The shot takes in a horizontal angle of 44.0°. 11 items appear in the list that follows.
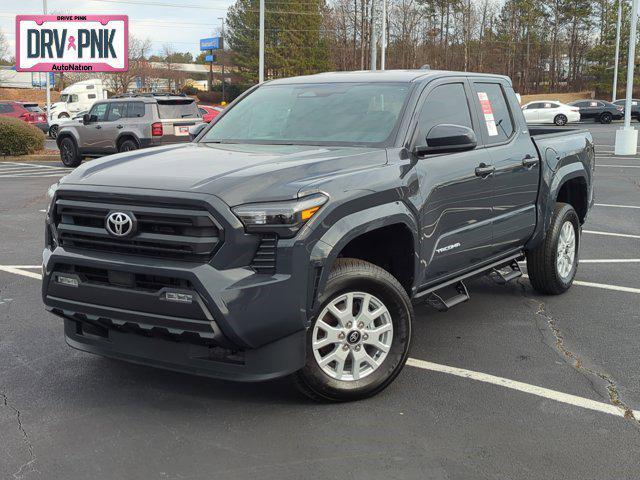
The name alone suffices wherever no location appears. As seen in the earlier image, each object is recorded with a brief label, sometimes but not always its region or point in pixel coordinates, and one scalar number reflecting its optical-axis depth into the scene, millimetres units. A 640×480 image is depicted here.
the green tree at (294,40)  76062
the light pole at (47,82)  29806
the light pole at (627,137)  23244
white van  46653
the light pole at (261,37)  33678
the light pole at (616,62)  56875
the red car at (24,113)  35750
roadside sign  90438
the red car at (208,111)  28412
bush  23312
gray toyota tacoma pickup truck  3916
